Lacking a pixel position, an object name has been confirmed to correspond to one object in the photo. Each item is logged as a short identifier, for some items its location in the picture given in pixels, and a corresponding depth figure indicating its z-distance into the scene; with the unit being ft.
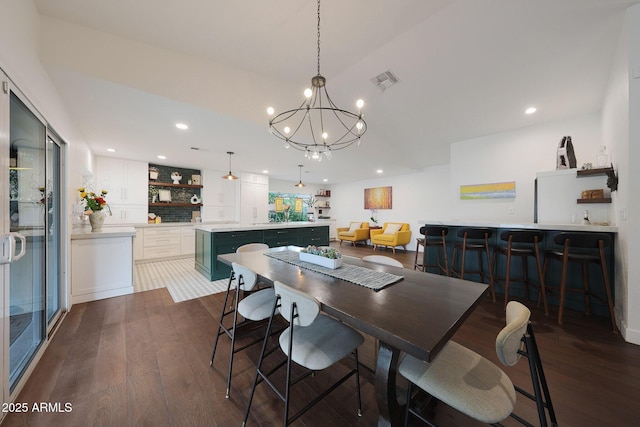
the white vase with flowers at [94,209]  10.19
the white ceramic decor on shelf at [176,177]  19.92
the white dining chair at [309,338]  3.83
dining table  3.01
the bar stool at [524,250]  8.75
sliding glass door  4.46
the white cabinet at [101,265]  9.52
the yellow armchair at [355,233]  25.32
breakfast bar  8.16
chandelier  12.57
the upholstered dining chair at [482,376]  2.90
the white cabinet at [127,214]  16.80
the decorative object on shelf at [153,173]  18.89
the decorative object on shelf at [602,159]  9.06
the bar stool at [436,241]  11.41
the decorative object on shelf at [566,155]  10.48
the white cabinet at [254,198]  22.03
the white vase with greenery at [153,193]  19.19
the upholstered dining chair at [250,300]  5.45
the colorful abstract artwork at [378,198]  25.66
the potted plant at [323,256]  6.24
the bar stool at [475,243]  10.24
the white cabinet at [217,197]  20.80
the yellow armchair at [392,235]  21.90
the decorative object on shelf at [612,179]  7.81
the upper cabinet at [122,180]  16.42
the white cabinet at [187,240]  19.07
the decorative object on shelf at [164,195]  19.49
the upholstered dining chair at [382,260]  6.75
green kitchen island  12.69
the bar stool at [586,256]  7.40
